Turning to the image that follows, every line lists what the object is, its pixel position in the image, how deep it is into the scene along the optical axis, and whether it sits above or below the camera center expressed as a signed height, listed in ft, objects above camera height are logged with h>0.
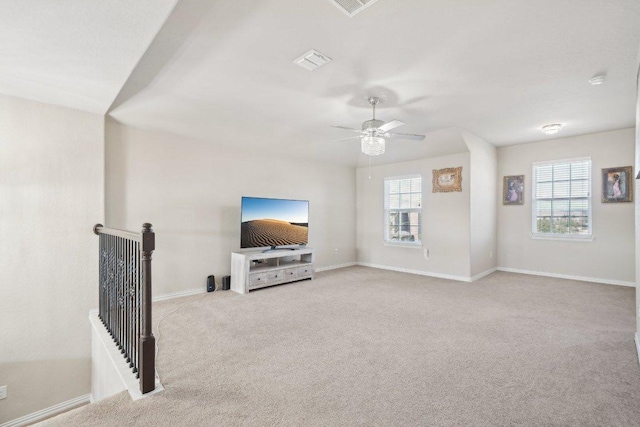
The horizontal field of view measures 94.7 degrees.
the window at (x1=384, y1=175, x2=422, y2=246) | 19.95 +0.10
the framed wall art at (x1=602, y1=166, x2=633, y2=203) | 15.51 +1.42
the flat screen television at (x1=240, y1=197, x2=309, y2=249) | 15.66 -0.70
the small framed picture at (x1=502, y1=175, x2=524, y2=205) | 19.01 +1.36
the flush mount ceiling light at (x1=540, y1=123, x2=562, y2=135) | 14.63 +4.15
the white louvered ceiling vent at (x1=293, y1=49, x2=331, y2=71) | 7.95 +4.21
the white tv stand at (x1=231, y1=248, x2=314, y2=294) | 14.75 -3.12
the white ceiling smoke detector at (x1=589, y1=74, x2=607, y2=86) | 9.41 +4.28
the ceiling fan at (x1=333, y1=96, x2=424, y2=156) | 10.81 +2.89
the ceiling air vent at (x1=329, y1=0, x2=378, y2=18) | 5.91 +4.20
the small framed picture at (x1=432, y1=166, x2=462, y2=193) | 17.61 +1.89
